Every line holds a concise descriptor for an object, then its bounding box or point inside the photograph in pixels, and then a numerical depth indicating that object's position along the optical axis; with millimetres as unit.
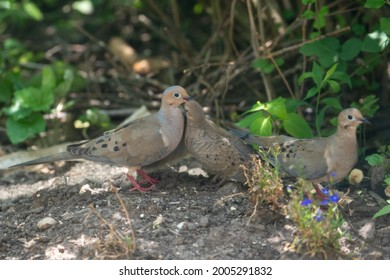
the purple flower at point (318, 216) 6804
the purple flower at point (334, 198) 6912
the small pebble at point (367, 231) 7775
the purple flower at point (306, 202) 6906
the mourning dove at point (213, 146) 8914
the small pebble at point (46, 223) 8383
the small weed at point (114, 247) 7176
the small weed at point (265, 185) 7762
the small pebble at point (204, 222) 8023
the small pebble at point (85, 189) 9223
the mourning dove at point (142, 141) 9133
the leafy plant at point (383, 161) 7564
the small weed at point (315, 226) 6895
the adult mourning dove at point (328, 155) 8500
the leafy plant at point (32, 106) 11523
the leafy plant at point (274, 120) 9195
